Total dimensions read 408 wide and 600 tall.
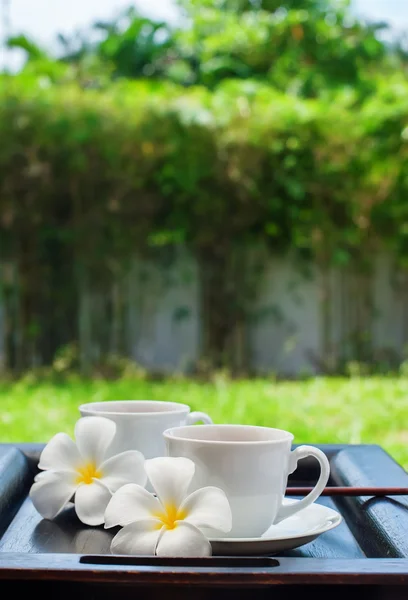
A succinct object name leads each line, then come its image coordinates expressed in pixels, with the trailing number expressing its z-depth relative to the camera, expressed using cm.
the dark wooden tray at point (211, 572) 85
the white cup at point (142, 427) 106
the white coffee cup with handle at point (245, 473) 94
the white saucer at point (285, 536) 93
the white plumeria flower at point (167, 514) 90
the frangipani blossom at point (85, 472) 101
